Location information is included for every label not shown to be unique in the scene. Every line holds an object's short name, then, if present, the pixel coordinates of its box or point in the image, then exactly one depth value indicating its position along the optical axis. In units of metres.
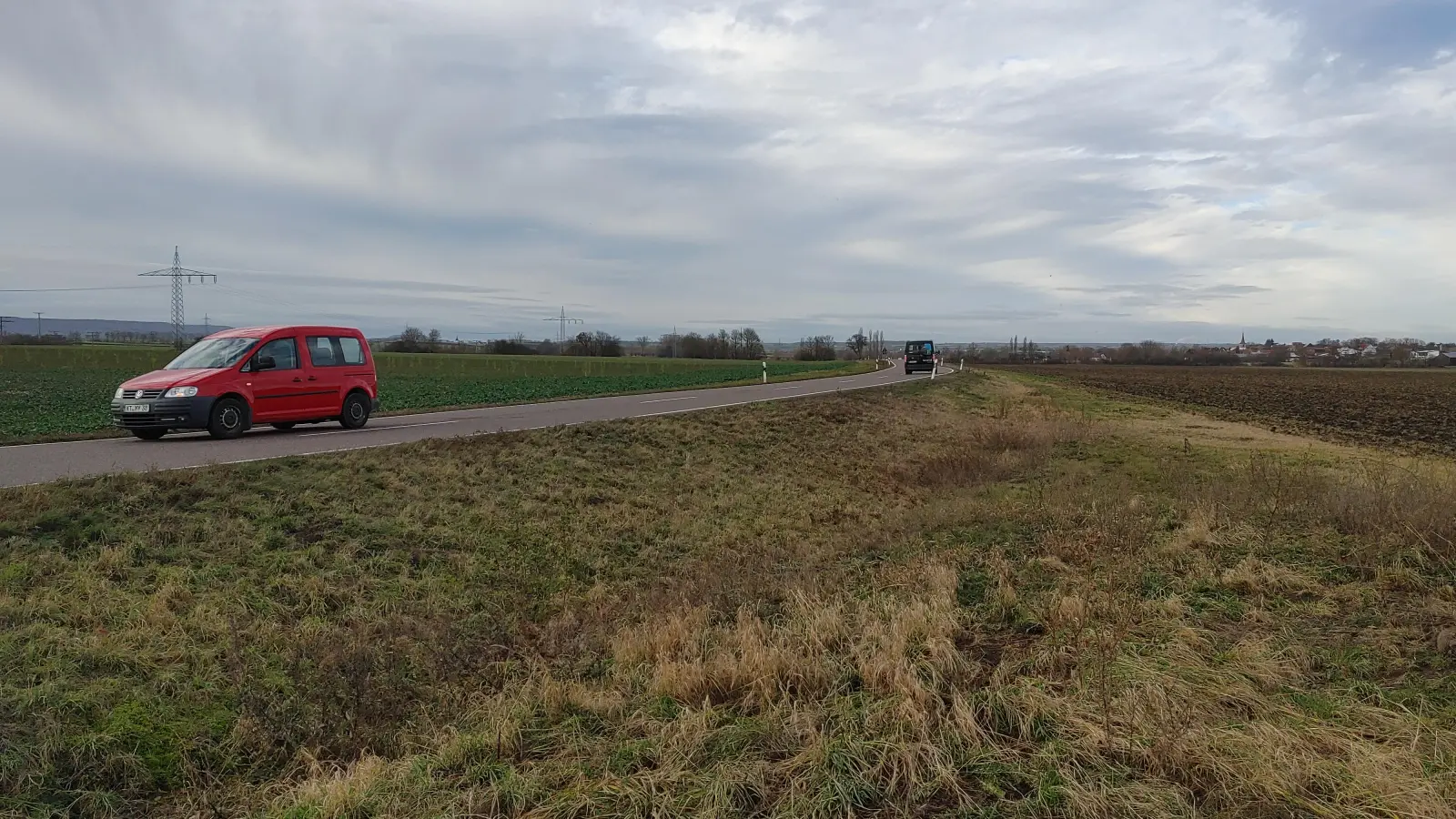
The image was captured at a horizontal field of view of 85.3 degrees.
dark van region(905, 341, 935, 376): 55.56
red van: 12.35
